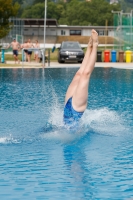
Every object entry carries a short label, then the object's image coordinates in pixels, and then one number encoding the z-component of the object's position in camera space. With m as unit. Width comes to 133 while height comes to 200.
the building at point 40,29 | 80.11
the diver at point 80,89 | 10.10
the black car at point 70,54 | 35.12
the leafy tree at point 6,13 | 35.16
